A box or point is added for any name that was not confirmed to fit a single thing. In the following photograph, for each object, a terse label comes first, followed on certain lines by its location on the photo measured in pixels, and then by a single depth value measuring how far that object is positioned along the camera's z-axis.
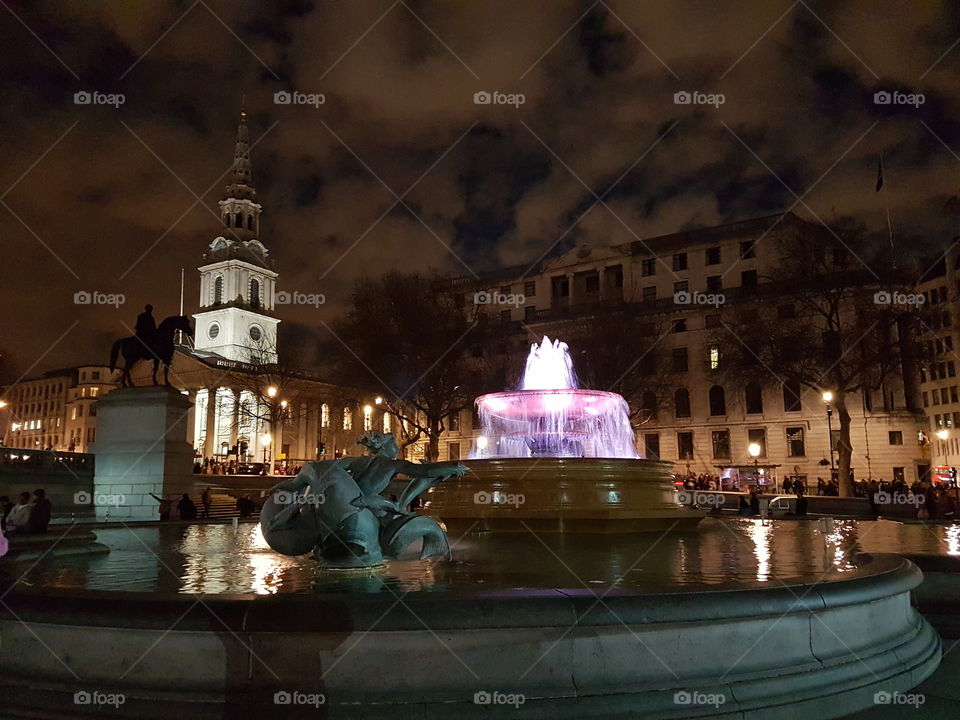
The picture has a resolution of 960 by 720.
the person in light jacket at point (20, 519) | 10.82
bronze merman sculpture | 6.84
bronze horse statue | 18.91
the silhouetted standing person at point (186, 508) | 17.55
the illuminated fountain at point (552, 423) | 17.02
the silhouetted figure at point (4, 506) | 13.25
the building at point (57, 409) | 101.44
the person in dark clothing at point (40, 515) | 10.85
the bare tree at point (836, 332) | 36.03
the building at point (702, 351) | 48.34
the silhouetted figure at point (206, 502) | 22.24
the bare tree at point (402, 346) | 43.50
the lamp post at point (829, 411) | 34.57
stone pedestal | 17.98
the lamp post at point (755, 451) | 49.64
